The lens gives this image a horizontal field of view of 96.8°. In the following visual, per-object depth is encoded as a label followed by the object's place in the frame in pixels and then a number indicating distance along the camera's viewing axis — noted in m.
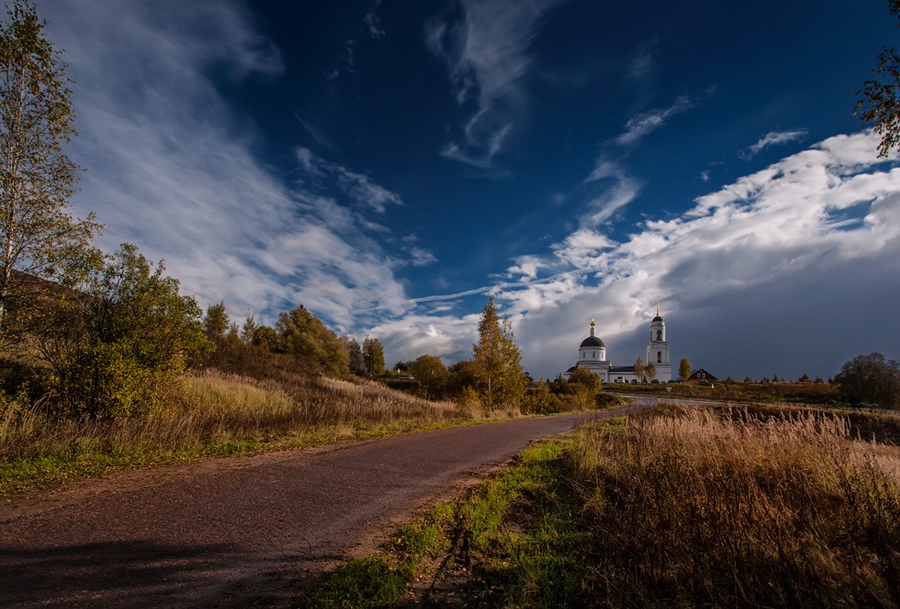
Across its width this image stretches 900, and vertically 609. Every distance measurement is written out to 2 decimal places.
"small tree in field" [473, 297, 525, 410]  25.97
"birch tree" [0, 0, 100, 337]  8.05
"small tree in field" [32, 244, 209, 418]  8.80
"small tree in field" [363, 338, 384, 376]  75.44
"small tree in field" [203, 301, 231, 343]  45.87
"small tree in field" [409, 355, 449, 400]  39.96
